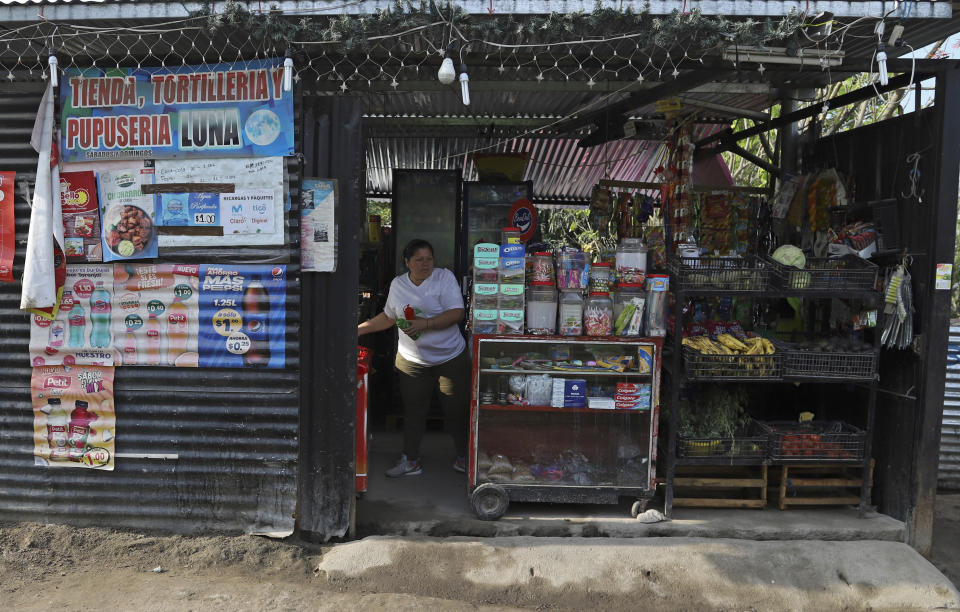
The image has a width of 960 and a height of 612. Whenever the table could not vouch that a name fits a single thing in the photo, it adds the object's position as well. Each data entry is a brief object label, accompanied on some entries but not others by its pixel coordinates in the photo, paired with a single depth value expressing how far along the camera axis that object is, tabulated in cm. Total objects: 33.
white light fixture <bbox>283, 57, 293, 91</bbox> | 387
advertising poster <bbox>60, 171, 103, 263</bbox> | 432
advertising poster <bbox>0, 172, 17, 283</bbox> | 436
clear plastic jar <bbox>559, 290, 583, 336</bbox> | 465
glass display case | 468
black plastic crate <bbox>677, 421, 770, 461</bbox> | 471
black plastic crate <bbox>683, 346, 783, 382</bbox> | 458
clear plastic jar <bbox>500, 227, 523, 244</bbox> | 470
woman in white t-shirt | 518
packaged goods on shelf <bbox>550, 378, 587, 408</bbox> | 473
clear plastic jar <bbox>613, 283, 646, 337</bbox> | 464
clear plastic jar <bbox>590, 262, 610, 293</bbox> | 467
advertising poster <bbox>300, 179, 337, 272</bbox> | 426
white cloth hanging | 422
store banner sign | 422
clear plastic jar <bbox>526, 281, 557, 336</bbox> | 466
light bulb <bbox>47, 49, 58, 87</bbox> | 391
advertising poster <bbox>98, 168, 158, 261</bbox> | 430
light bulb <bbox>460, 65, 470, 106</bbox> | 380
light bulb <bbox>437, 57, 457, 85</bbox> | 372
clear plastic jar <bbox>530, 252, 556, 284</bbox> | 464
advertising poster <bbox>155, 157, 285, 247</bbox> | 424
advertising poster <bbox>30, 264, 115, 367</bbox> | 438
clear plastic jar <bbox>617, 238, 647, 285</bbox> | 475
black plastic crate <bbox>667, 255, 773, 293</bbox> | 463
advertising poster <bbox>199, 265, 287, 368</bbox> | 429
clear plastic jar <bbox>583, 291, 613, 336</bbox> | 464
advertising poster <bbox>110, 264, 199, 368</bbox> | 434
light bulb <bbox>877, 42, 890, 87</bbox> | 376
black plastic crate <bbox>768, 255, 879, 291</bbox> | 462
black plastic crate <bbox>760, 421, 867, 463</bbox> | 474
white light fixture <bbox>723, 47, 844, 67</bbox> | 399
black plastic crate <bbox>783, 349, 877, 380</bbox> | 464
